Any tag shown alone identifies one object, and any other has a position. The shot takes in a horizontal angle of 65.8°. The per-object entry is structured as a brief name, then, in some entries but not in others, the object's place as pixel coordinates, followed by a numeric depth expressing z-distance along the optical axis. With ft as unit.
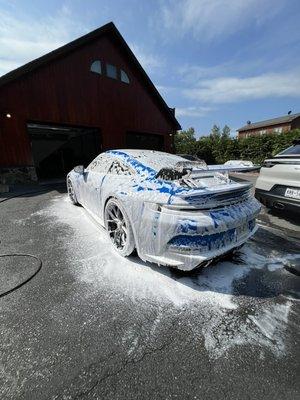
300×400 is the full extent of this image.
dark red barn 33.17
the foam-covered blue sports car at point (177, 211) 7.56
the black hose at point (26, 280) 8.12
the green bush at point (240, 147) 54.34
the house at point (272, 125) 151.84
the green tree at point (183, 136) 99.36
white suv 12.57
